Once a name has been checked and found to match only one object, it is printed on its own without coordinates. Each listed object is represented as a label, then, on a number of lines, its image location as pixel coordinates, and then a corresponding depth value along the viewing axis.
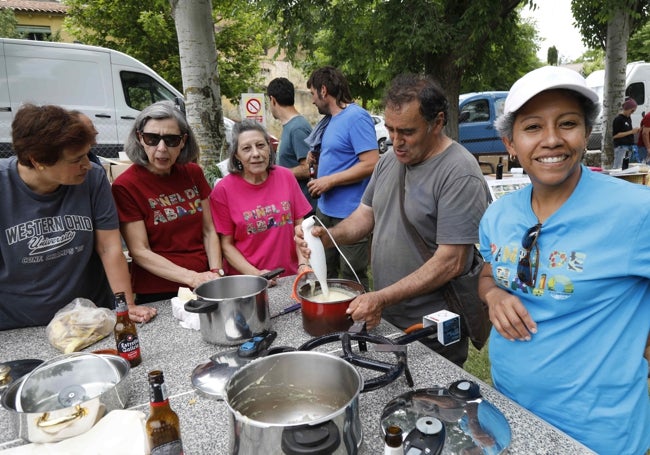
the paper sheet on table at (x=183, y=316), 1.82
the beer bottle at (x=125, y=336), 1.51
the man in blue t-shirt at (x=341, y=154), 3.37
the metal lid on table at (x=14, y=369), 1.44
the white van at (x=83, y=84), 7.60
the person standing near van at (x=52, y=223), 1.77
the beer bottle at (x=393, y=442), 0.84
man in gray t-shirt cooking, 1.75
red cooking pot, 1.56
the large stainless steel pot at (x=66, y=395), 1.12
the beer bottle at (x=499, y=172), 4.50
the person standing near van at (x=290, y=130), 3.93
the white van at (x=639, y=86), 12.91
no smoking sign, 5.33
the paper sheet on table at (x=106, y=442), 1.07
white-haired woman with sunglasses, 2.22
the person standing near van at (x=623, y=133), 8.80
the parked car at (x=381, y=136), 13.91
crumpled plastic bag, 1.71
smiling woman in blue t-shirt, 1.18
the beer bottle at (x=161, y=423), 1.03
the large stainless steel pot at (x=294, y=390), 1.00
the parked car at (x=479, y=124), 11.72
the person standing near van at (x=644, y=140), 8.98
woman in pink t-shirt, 2.51
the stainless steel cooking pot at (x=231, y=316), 1.55
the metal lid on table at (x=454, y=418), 1.00
